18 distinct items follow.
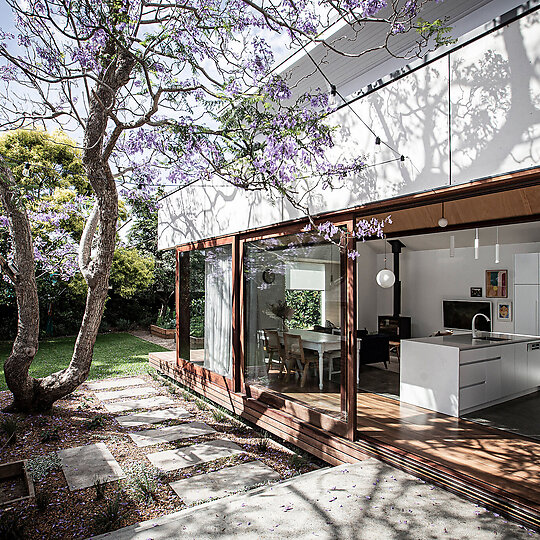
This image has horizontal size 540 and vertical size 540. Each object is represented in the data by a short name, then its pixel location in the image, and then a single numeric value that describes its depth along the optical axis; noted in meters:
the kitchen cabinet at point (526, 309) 8.31
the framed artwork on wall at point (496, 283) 9.56
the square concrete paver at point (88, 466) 3.96
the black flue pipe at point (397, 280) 11.55
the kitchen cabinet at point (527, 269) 8.34
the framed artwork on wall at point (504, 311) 9.41
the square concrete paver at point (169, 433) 4.99
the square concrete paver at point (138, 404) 6.31
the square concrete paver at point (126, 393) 6.92
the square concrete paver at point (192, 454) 4.33
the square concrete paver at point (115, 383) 7.56
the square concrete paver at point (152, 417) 5.66
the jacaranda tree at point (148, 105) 3.91
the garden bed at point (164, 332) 13.35
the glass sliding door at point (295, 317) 4.25
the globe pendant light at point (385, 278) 7.59
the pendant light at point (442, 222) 4.93
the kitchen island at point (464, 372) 5.03
